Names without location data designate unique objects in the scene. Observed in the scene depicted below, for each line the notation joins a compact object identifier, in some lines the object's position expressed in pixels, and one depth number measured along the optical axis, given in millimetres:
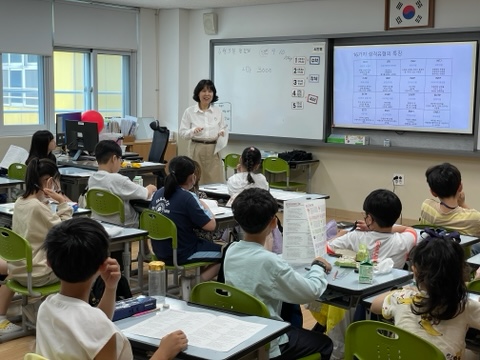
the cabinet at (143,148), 9258
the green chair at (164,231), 4418
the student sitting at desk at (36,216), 3996
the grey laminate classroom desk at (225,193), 5688
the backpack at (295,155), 8469
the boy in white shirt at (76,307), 1924
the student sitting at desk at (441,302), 2375
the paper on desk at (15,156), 7133
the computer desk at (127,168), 6906
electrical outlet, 7879
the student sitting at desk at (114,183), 5312
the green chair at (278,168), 8211
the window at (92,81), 9094
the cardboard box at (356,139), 8086
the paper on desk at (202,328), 2221
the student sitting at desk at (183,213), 4500
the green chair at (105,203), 5121
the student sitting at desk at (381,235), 3486
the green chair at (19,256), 3832
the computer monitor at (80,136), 7219
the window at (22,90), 8461
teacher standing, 7535
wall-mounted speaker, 9508
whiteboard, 8477
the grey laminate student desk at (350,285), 2926
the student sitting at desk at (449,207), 4312
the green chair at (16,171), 6504
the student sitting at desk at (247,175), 5500
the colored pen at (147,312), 2534
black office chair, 7715
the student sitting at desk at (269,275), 2723
